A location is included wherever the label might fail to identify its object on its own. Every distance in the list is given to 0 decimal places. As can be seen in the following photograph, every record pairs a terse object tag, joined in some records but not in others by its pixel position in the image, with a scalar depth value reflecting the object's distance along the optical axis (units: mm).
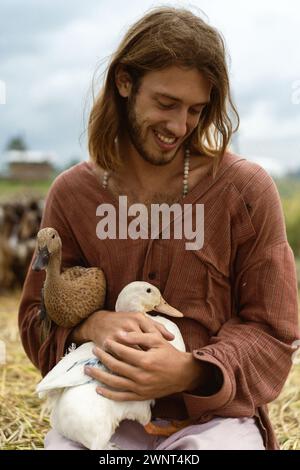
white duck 1620
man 1705
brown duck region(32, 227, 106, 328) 1779
